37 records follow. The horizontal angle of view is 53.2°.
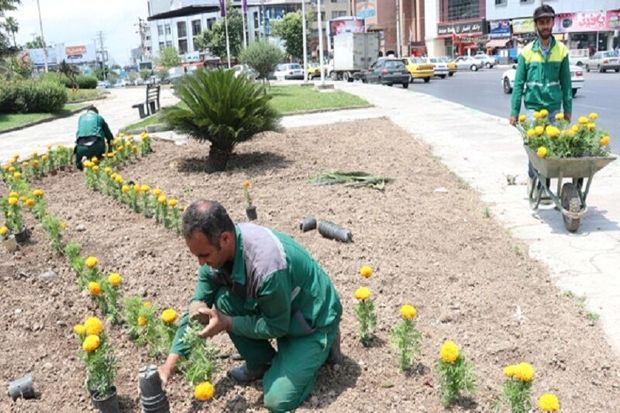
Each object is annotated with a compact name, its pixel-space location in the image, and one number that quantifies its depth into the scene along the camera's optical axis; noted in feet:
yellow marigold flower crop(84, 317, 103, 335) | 9.20
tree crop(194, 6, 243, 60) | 288.92
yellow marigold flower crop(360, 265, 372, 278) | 11.38
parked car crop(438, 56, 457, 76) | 140.93
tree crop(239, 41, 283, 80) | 114.93
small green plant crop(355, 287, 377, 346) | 11.22
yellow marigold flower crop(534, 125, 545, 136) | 18.20
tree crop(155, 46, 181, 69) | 288.30
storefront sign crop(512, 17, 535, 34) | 218.38
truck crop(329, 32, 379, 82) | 143.54
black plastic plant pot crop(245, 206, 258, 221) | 20.39
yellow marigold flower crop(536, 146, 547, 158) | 17.52
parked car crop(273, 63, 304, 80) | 190.29
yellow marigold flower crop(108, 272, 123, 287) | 11.98
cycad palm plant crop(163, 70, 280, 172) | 28.66
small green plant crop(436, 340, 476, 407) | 9.03
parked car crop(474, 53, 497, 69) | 188.44
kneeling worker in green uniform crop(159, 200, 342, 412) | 8.86
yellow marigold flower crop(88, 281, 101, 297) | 11.76
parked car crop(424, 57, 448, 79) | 132.74
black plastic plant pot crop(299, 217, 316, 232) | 18.85
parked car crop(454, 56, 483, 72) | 178.19
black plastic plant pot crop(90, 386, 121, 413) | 9.63
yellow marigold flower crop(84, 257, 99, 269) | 12.62
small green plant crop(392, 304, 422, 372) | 9.86
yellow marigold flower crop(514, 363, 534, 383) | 7.94
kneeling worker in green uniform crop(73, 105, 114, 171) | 31.76
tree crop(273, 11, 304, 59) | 271.08
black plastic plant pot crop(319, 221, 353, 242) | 17.49
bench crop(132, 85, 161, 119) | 69.21
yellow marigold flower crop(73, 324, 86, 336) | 9.80
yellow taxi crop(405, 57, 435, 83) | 119.75
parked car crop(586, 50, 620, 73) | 119.75
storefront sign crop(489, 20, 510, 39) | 232.94
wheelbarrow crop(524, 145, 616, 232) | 17.62
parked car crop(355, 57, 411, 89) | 105.40
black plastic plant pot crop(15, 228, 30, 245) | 19.66
